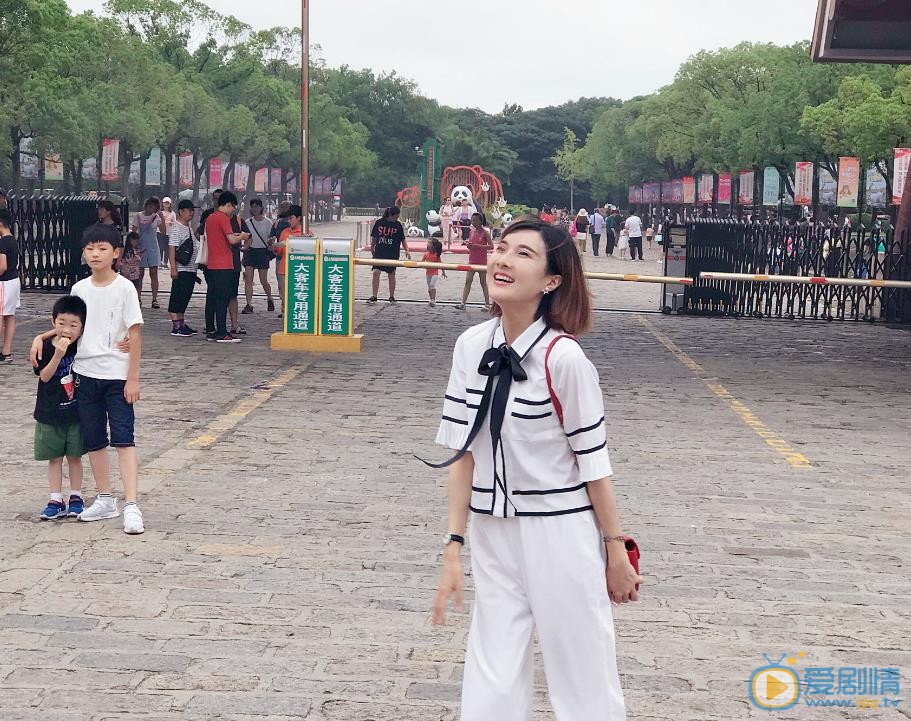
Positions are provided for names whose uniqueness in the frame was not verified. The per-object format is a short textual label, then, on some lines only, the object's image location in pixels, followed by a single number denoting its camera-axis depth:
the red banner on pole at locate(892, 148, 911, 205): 37.21
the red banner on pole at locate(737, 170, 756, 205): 55.56
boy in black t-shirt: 6.89
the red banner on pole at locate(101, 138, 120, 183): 51.25
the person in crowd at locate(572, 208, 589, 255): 44.92
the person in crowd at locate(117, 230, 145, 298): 17.31
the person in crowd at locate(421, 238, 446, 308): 22.31
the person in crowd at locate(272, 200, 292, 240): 20.66
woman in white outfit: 3.38
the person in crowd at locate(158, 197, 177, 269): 23.36
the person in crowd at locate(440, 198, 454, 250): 51.02
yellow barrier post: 15.39
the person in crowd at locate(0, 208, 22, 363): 13.27
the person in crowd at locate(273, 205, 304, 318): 18.31
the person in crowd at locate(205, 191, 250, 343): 15.28
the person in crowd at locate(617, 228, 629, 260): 47.55
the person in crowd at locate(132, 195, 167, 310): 20.03
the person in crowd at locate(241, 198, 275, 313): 19.25
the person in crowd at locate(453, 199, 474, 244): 50.31
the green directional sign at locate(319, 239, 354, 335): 15.36
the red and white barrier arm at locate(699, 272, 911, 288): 16.66
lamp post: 17.22
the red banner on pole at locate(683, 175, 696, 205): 70.62
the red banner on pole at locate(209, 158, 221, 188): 71.75
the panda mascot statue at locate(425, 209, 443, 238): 55.66
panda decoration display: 56.69
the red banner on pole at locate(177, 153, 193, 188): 66.64
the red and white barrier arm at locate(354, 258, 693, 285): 16.73
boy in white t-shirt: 6.93
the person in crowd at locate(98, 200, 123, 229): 17.01
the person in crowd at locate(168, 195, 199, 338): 16.27
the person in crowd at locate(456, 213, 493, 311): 21.83
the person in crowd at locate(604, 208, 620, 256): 49.75
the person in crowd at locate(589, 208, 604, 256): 48.19
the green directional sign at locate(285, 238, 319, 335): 15.45
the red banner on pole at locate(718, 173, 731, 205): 61.06
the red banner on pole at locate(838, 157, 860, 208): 43.66
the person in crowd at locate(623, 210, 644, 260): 45.03
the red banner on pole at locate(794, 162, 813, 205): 48.44
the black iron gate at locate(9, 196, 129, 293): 22.81
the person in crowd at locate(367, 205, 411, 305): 21.70
